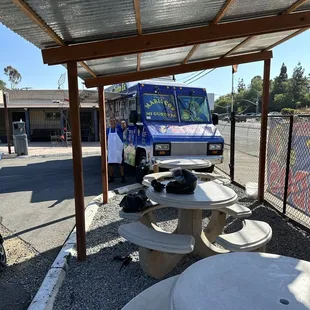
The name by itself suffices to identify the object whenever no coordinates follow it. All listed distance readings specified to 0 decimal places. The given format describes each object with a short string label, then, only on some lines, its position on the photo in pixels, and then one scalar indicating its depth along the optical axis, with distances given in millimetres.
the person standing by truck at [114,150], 7582
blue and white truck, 6551
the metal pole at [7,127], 13986
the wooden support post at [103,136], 5289
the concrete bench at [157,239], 2656
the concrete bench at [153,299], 1925
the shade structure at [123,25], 2400
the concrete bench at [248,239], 2660
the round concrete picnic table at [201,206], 2918
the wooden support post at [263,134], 5391
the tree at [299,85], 81438
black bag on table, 3527
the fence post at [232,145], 7277
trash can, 13891
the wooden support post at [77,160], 3244
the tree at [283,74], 97850
